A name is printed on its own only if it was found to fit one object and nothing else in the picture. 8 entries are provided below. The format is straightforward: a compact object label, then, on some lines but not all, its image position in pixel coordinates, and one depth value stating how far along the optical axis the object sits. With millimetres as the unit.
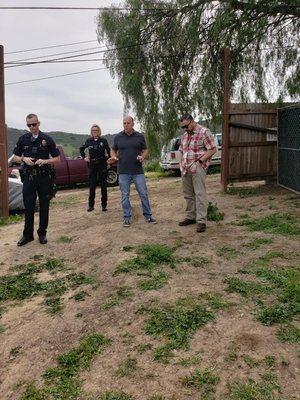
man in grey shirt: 6387
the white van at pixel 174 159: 16469
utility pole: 8047
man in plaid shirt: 5824
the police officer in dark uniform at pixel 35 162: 5598
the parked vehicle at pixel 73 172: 15055
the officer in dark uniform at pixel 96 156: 7996
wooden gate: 9047
